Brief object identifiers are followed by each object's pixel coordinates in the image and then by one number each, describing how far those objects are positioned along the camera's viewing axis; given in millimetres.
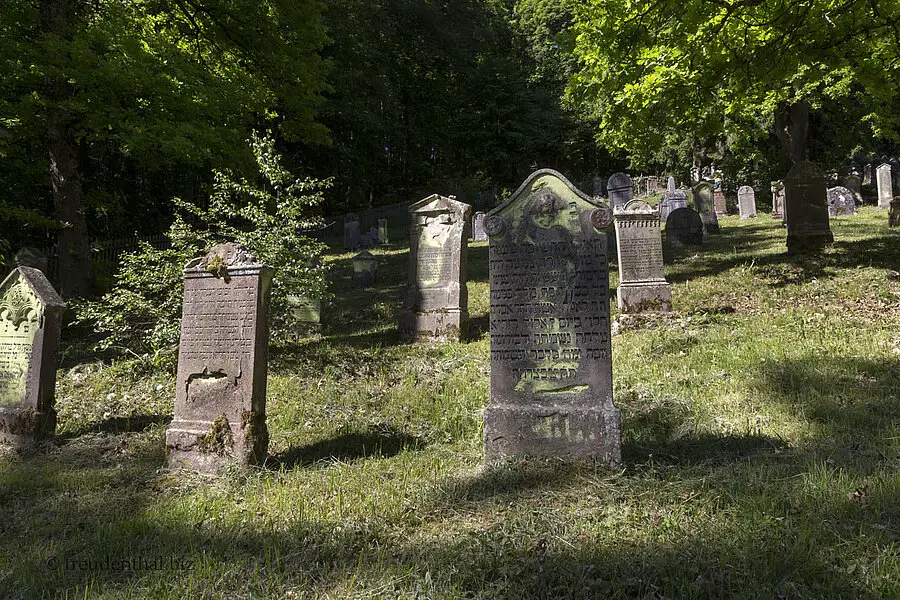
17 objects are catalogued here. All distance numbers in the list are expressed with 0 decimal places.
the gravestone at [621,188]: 15711
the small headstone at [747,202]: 22625
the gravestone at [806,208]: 10875
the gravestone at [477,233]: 20459
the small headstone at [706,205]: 18219
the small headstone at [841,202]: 20547
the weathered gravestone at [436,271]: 9289
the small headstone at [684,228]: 15656
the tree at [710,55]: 7941
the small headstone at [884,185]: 21850
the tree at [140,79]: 8844
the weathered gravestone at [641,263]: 9539
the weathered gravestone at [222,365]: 4543
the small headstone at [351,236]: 22641
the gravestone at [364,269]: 13945
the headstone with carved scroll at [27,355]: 5488
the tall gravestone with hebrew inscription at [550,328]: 4160
